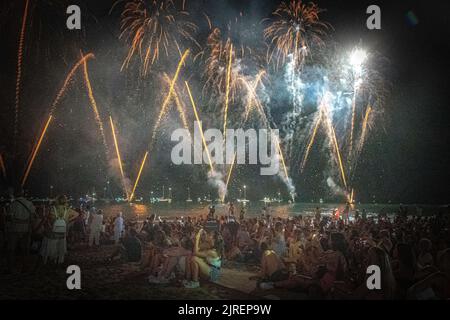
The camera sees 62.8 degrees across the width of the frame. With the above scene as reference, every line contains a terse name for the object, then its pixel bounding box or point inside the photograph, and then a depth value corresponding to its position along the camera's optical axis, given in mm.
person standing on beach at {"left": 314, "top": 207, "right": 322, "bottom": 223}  13130
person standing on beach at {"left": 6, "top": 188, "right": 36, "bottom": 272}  8852
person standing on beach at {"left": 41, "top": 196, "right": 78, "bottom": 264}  9422
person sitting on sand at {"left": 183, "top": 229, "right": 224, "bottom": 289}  8445
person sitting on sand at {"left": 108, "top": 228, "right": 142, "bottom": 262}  10219
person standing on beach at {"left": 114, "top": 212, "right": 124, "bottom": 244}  12812
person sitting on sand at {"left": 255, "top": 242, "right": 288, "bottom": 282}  8000
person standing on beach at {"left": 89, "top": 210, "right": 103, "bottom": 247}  12503
